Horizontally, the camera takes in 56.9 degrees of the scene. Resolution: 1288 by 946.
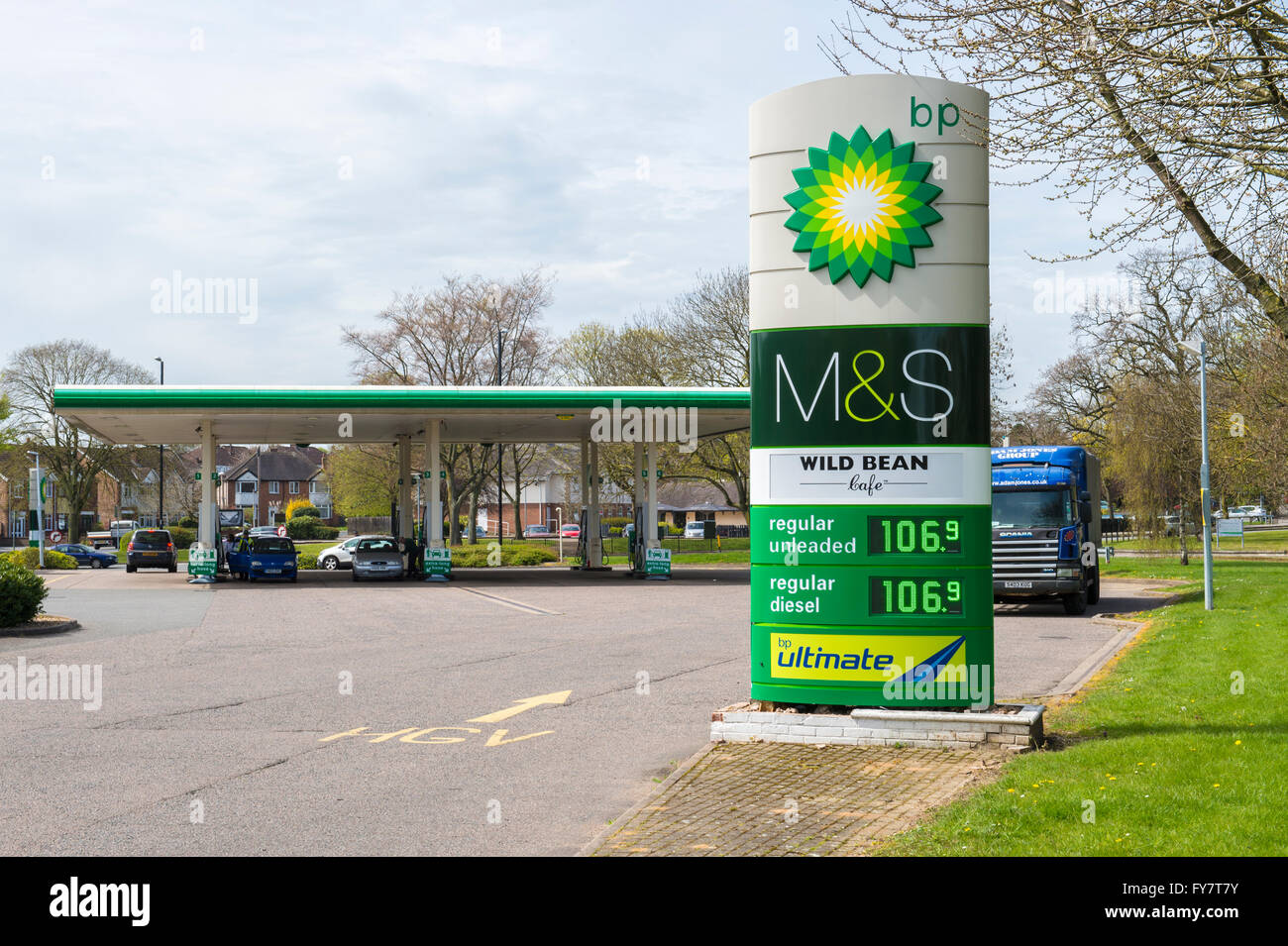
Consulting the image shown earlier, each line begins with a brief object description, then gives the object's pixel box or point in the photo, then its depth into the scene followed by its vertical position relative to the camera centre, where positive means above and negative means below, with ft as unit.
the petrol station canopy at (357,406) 105.70 +8.24
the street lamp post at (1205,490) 68.85 +0.08
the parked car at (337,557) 156.04 -8.11
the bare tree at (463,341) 191.31 +24.98
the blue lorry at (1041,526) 76.69 -2.21
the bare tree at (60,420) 209.97 +15.62
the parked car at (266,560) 118.83 -6.38
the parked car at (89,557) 180.96 -9.17
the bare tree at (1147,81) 24.36 +8.80
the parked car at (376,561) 118.83 -6.57
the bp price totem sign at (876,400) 30.91 +2.49
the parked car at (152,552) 143.02 -6.62
